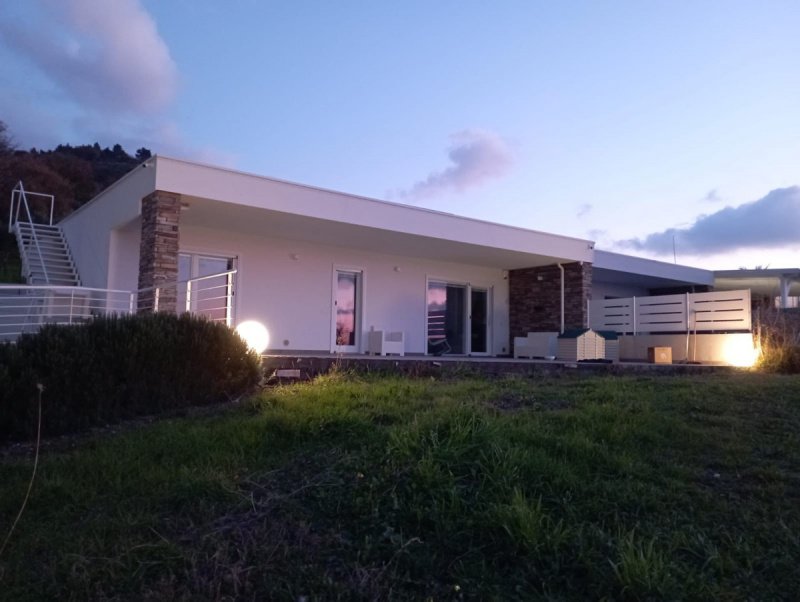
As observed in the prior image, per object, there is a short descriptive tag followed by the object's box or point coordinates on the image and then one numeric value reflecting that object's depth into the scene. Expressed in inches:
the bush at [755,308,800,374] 410.9
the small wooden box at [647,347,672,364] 596.4
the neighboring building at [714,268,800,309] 762.2
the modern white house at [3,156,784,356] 414.3
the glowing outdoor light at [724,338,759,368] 534.0
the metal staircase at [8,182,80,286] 507.2
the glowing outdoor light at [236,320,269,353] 396.8
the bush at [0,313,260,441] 252.2
